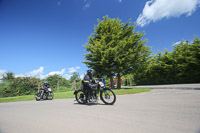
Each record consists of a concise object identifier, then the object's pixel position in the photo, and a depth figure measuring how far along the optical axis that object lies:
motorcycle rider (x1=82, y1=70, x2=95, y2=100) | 5.79
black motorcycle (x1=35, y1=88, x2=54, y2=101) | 9.51
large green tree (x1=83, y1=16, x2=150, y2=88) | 14.59
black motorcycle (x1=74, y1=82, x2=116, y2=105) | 5.52
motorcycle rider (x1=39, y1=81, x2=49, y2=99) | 9.39
